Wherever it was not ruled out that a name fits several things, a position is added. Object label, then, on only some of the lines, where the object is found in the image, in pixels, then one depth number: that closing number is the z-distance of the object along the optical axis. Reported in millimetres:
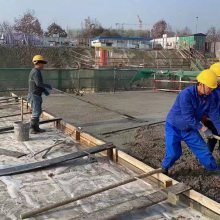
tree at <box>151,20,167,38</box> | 97938
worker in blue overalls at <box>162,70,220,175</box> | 4961
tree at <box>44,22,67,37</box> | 74638
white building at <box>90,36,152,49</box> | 54609
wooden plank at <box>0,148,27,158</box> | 6750
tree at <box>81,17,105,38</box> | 73325
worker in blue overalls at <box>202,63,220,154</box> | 6052
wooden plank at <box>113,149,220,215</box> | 4430
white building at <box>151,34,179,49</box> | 62094
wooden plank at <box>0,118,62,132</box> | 8380
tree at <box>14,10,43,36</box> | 61938
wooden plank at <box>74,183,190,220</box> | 4332
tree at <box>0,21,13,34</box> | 54578
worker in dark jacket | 8281
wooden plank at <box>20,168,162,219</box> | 4180
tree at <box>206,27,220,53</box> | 85375
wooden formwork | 4504
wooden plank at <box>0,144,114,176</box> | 5801
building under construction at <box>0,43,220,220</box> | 4586
